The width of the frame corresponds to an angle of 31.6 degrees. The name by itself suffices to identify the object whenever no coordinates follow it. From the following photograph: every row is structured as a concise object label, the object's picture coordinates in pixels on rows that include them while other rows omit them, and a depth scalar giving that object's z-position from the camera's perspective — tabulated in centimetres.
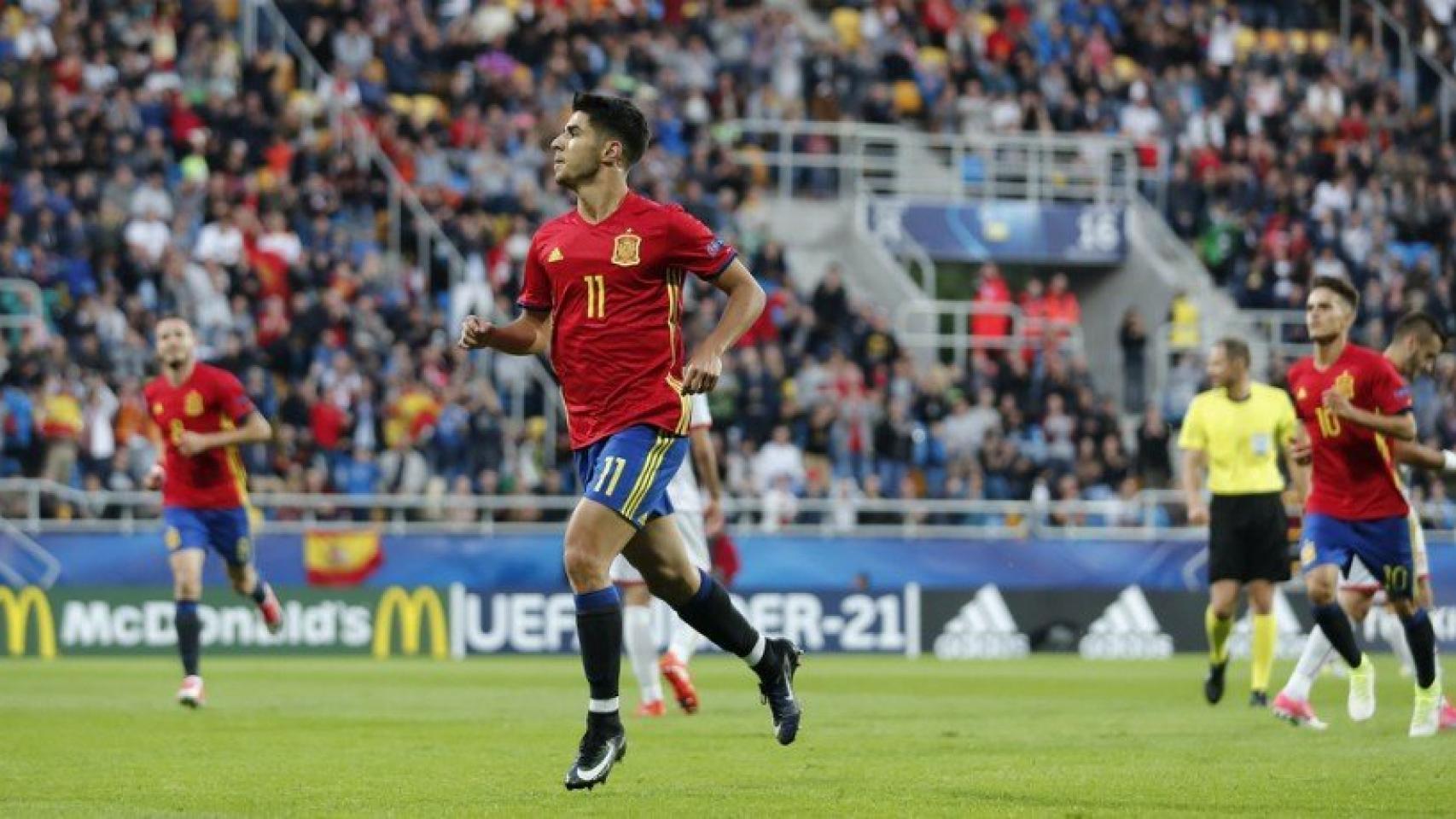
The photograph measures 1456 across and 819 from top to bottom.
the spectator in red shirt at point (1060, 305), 3678
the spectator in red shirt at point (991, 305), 3647
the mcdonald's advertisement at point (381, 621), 2730
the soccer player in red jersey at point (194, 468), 1800
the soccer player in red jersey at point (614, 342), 1066
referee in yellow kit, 1838
